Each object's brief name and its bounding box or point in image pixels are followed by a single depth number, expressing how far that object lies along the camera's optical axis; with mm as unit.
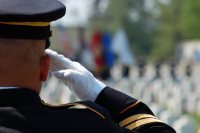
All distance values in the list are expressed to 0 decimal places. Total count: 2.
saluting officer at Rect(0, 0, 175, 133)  3903
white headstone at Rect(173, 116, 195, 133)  9688
